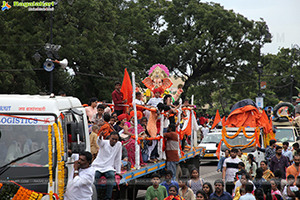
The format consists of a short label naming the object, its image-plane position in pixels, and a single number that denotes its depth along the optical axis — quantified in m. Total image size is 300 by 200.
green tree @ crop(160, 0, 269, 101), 40.25
